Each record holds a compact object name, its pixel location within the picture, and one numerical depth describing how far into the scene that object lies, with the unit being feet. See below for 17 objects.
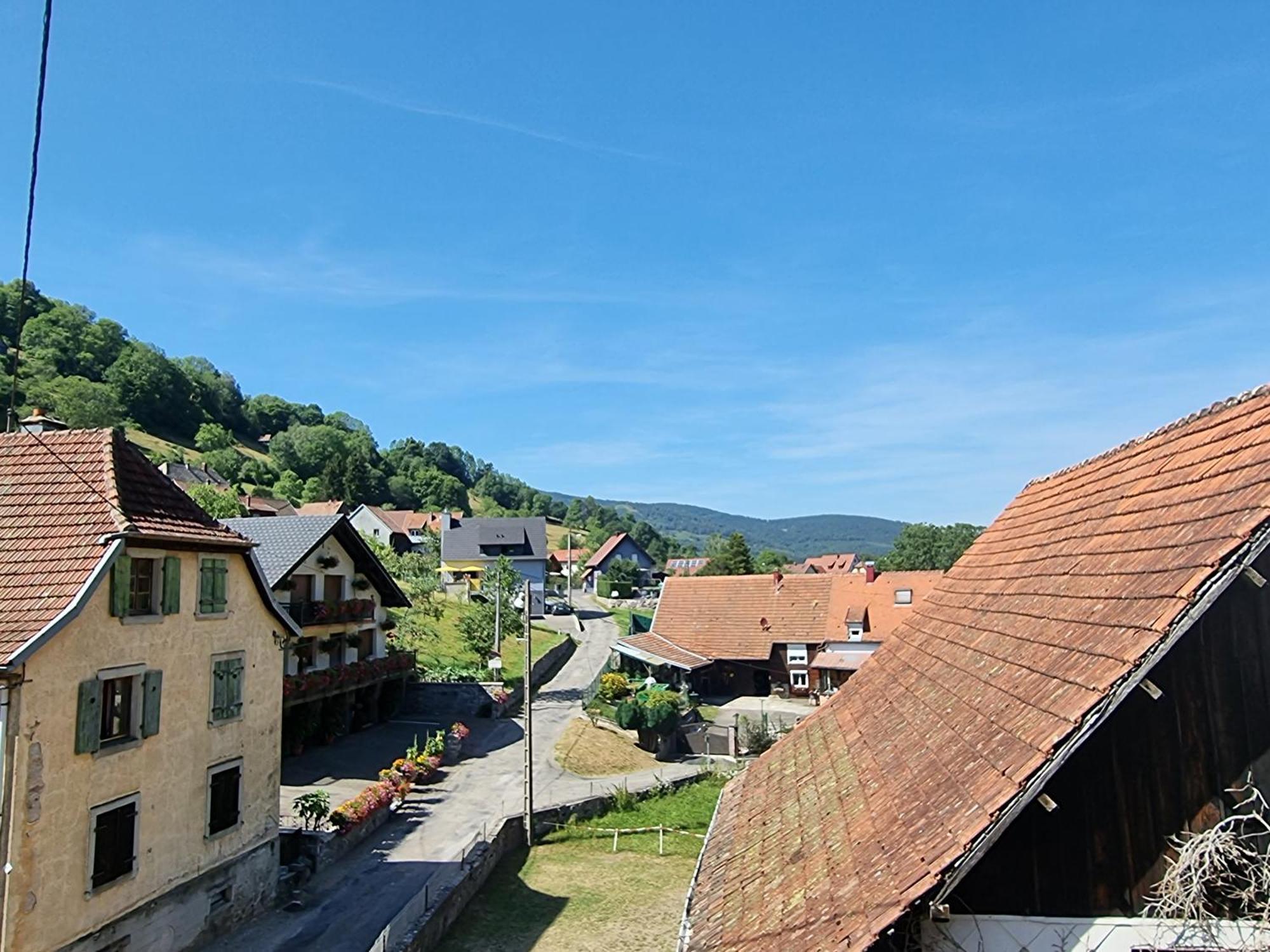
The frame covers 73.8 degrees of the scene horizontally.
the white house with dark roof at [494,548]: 263.70
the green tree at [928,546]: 411.95
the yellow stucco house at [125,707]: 43.73
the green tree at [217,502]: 165.48
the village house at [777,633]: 161.68
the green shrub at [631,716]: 121.39
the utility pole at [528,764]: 80.18
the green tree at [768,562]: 385.27
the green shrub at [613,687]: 136.98
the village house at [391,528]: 333.21
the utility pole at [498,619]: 152.25
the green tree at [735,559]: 290.35
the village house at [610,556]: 378.12
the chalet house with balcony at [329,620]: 101.45
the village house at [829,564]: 483.10
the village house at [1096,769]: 16.92
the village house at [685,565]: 440.04
